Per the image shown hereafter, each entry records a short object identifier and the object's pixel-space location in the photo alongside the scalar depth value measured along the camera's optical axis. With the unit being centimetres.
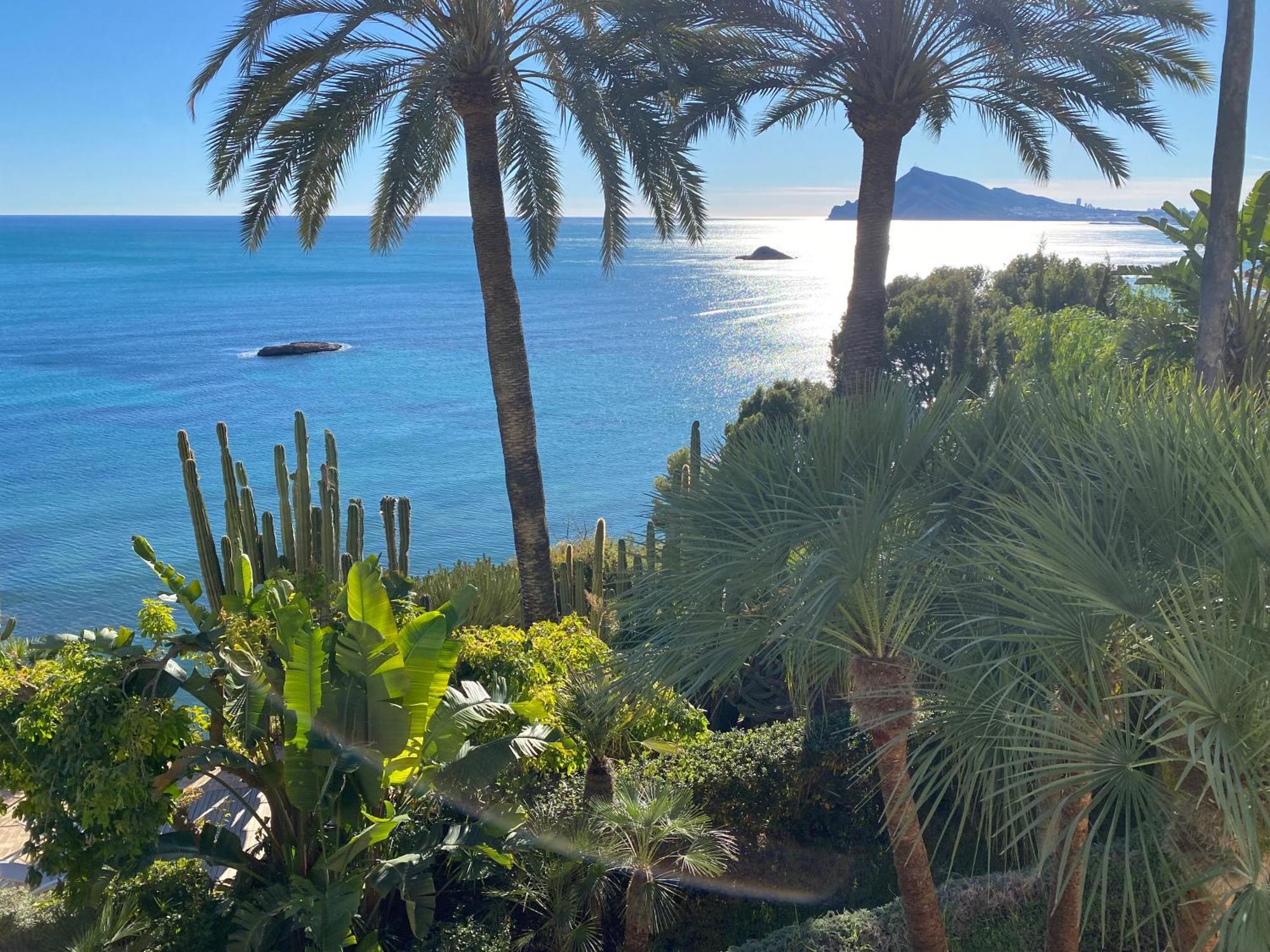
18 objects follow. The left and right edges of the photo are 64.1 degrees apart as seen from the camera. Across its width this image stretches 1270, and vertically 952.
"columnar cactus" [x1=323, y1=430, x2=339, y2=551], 1392
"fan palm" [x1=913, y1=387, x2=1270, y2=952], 341
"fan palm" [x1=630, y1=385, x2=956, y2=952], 479
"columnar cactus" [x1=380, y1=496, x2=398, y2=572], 1365
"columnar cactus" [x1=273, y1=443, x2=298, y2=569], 1395
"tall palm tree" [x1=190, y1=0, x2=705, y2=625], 1106
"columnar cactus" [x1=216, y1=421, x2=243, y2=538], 1362
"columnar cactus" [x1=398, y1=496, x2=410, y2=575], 1377
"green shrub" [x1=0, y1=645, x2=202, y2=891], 637
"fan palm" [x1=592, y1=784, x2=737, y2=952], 685
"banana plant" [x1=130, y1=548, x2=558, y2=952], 662
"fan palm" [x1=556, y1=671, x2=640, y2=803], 779
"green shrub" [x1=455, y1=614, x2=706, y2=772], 806
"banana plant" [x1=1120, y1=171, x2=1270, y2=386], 1368
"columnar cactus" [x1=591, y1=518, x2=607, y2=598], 1379
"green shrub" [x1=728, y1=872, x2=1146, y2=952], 684
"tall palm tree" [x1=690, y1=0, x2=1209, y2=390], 1084
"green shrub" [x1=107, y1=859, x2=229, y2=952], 703
